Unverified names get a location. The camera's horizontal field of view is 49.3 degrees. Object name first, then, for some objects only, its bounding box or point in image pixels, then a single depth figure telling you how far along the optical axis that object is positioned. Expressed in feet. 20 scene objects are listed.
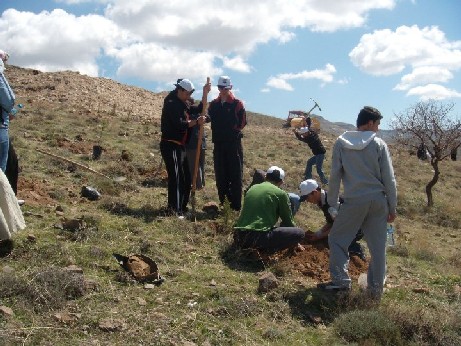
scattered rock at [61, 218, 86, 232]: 18.21
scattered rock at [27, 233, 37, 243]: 16.46
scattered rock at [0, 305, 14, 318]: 11.92
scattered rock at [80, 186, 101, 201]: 24.06
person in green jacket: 17.62
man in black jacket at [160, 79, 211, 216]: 22.04
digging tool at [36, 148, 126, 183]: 28.33
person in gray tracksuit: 14.60
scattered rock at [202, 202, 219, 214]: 24.09
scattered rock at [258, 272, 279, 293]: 15.19
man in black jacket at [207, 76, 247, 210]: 23.43
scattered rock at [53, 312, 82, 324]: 12.03
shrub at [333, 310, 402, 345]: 12.91
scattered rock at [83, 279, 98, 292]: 13.75
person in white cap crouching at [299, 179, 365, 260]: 18.71
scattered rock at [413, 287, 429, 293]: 17.53
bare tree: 43.68
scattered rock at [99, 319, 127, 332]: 11.94
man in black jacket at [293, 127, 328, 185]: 37.63
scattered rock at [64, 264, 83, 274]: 14.06
